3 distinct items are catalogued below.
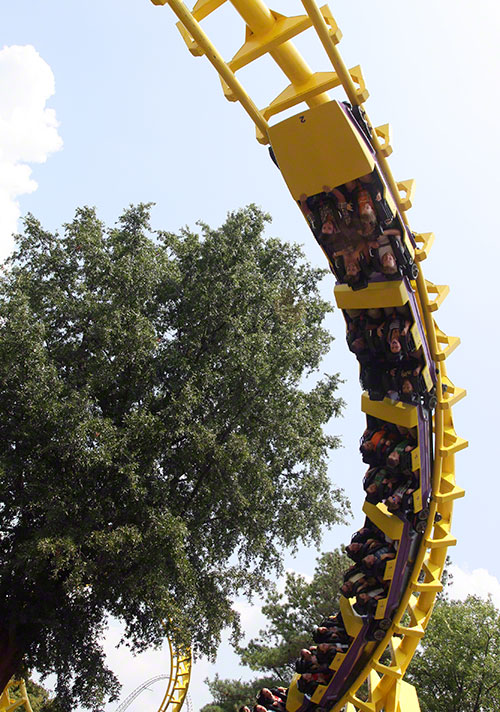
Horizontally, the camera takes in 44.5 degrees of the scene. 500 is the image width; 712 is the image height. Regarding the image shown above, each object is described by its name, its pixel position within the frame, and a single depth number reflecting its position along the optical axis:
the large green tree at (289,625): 19.84
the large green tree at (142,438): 8.97
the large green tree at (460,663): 14.23
